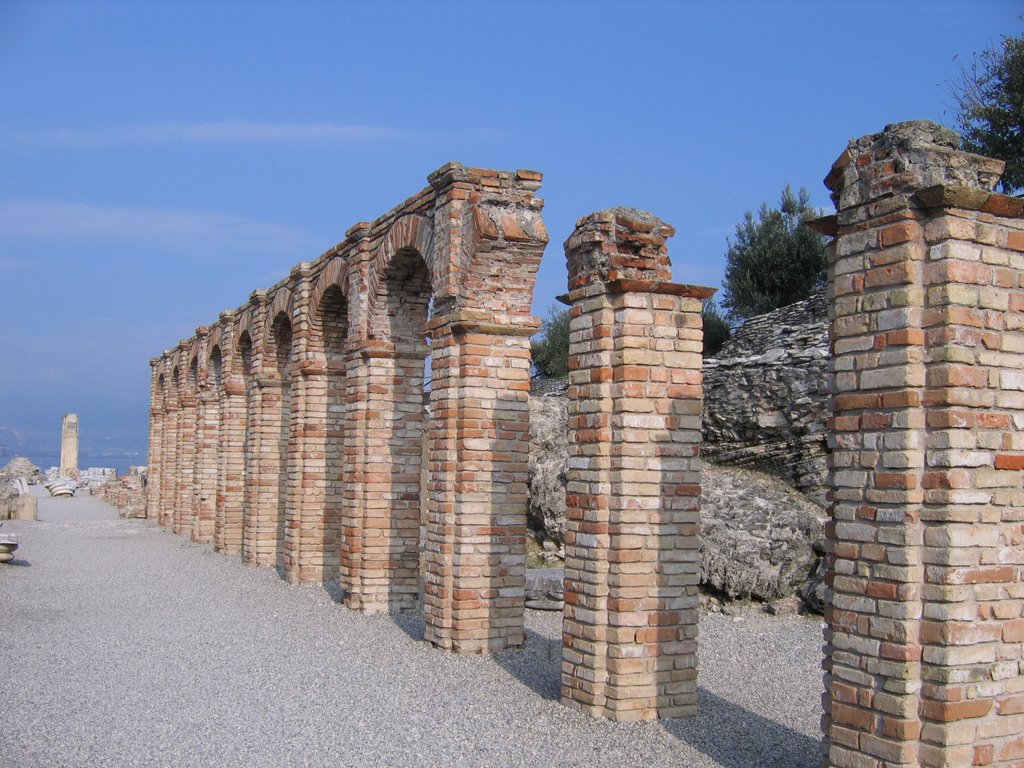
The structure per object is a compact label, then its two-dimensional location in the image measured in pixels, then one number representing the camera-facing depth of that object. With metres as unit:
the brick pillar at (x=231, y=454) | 18.97
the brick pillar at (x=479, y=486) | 9.13
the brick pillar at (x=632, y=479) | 6.59
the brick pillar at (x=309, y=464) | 14.31
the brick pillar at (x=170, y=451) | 25.53
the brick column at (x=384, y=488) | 11.66
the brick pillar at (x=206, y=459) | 21.59
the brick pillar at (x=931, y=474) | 4.36
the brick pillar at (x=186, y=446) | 23.64
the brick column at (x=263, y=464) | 16.86
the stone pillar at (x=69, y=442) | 51.47
